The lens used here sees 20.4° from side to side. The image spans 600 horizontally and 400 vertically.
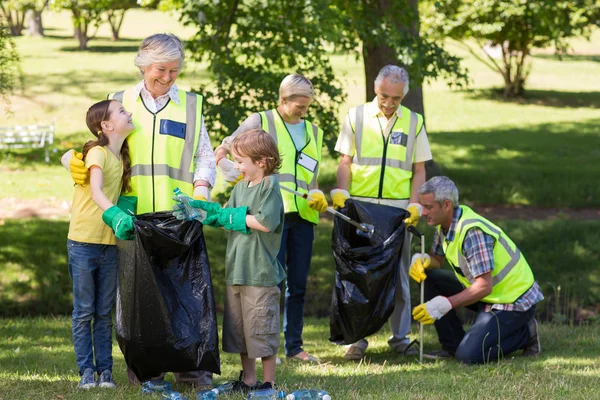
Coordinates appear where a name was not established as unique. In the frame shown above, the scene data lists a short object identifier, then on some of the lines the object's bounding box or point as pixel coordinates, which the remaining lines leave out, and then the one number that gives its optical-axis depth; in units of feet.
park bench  91.04
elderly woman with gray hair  26.82
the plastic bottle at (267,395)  24.93
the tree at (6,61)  41.91
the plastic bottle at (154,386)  26.24
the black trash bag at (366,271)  33.21
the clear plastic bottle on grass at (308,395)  24.54
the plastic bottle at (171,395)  25.00
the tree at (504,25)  97.15
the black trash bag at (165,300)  25.39
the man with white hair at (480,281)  33.46
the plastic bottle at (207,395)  24.98
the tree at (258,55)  53.44
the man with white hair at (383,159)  34.69
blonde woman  31.71
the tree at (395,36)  56.01
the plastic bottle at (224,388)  25.98
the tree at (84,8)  66.72
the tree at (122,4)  66.77
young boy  25.87
